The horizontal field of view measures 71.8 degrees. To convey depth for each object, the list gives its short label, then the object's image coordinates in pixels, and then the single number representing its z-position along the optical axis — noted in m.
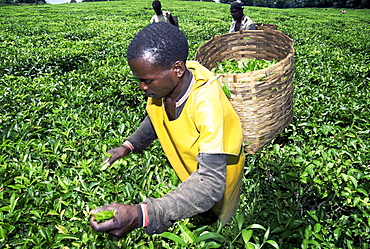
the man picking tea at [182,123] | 1.22
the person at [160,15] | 6.25
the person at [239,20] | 4.96
